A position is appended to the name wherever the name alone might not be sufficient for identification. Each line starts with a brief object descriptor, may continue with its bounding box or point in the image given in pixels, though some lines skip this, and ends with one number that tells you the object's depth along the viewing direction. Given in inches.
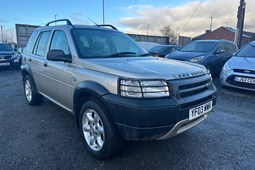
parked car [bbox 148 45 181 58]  473.0
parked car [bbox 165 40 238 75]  297.9
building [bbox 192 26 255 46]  1721.0
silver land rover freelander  92.7
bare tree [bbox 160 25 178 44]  2249.0
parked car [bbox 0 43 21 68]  480.4
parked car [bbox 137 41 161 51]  851.4
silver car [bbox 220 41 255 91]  229.9
